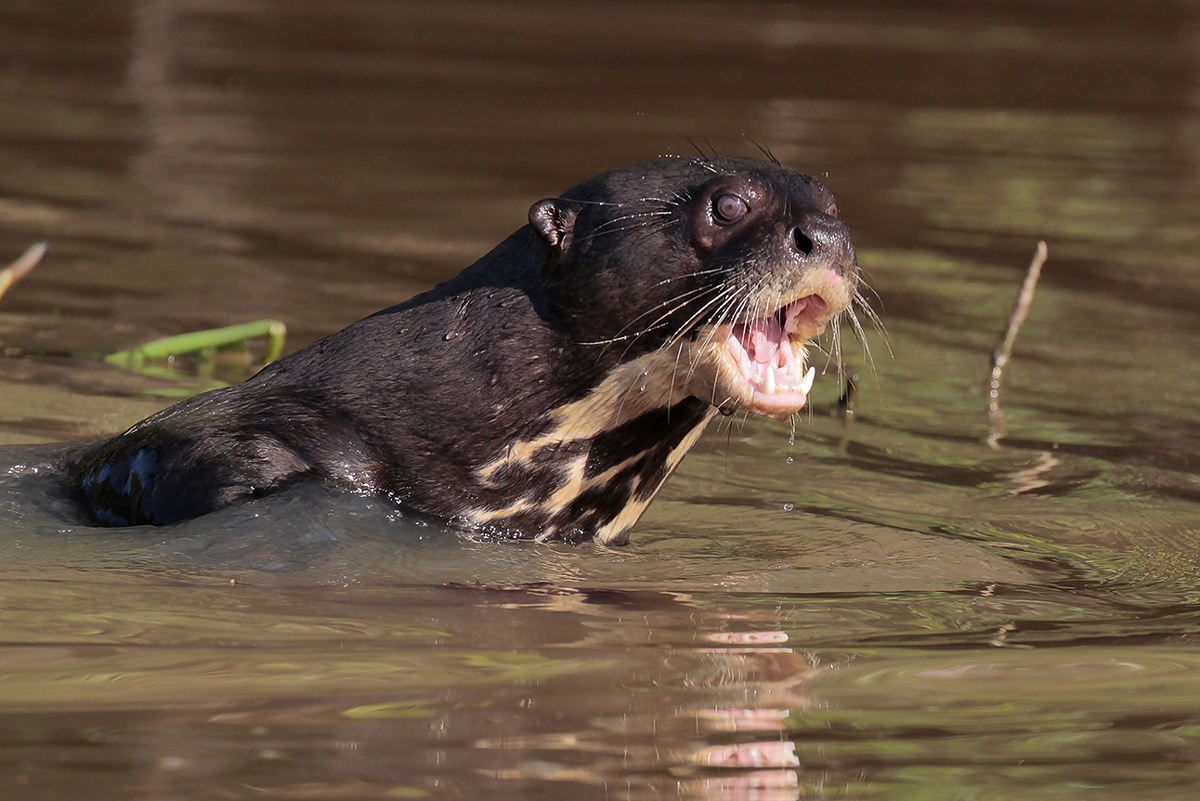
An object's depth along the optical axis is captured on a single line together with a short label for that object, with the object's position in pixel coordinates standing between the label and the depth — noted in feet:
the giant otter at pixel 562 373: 37.06
